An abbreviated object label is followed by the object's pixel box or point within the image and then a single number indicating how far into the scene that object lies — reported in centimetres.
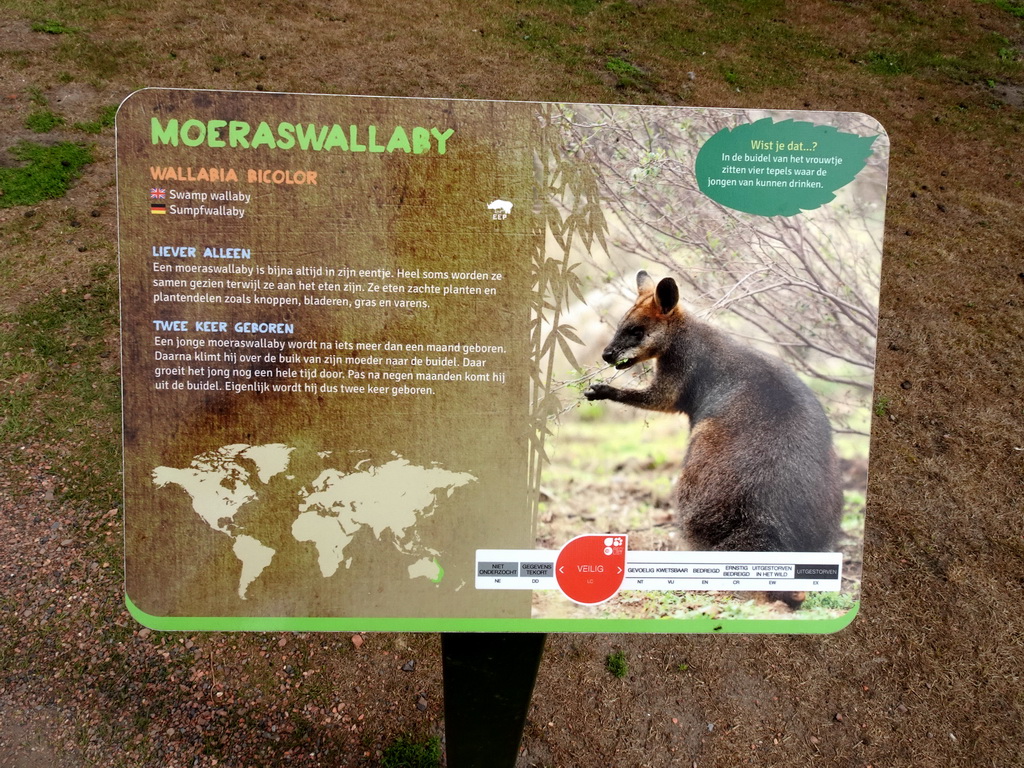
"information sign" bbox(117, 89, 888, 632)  63
